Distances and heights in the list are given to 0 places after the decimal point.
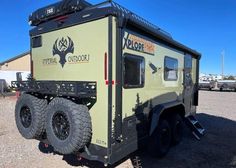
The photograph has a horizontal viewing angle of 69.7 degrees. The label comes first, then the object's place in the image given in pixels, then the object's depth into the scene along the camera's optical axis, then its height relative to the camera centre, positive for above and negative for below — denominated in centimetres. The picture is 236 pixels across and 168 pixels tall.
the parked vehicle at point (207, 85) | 2324 -64
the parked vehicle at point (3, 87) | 1527 -53
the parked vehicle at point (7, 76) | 1885 +56
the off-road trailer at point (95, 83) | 255 -4
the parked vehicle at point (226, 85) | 2182 -61
